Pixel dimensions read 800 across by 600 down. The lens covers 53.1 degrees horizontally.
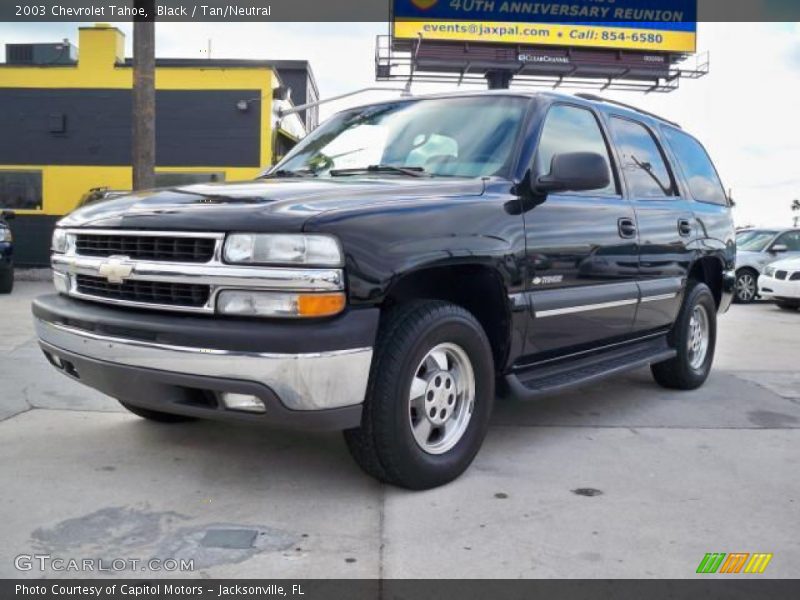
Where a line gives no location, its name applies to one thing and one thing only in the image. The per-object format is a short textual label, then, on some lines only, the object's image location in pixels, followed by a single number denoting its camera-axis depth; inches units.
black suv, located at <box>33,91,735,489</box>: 121.1
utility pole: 396.5
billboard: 1044.5
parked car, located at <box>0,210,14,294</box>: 488.4
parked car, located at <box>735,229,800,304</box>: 609.0
